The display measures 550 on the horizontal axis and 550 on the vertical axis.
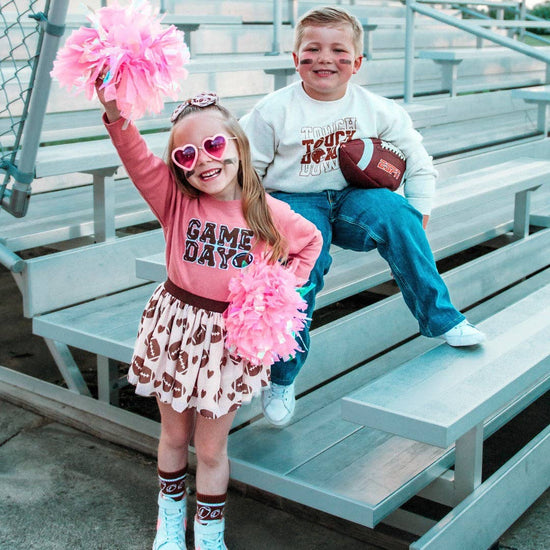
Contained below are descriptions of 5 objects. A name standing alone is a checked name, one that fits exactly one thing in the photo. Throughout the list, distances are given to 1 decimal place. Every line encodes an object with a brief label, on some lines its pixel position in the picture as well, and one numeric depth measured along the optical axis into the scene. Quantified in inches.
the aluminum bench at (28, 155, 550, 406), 101.7
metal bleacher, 80.5
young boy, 89.1
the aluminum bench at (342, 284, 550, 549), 74.9
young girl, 73.9
